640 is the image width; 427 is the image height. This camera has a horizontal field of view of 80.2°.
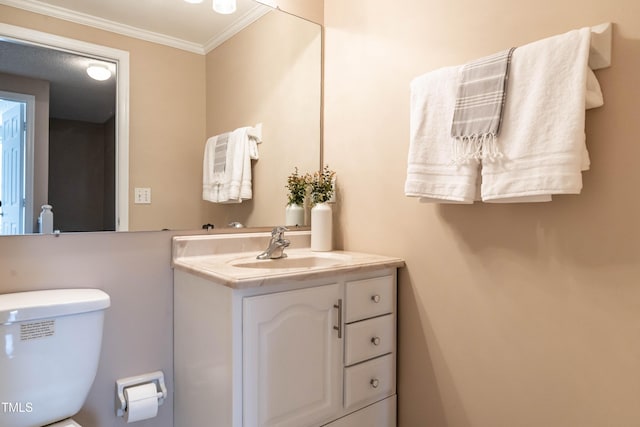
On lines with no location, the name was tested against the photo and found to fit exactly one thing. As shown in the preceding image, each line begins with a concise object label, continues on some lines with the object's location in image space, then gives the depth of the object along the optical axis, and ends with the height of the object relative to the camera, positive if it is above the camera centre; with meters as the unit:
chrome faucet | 1.50 -0.13
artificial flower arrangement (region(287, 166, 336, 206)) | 1.73 +0.12
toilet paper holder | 1.28 -0.61
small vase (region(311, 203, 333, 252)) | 1.70 -0.06
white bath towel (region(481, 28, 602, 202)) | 0.95 +0.25
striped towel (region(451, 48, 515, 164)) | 1.08 +0.31
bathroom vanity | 1.09 -0.41
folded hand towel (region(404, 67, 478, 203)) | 1.17 +0.21
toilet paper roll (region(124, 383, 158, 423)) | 1.26 -0.64
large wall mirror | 1.17 +0.34
